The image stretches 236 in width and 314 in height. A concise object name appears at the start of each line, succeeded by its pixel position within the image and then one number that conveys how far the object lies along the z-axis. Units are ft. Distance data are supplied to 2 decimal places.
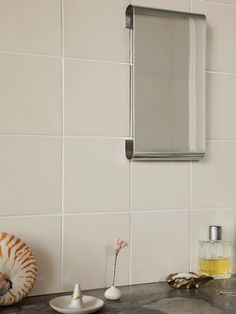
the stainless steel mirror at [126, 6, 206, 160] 4.12
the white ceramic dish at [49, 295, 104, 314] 3.33
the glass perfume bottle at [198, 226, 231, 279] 4.32
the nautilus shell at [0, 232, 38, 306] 3.45
